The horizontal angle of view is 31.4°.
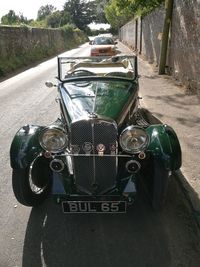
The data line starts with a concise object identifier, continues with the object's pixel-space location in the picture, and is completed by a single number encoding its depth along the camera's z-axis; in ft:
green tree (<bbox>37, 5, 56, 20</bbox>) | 383.04
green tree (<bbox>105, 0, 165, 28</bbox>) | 48.32
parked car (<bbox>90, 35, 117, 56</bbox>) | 68.90
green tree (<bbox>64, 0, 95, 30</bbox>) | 313.32
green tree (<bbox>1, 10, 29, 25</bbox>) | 203.37
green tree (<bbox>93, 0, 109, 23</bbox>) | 324.39
